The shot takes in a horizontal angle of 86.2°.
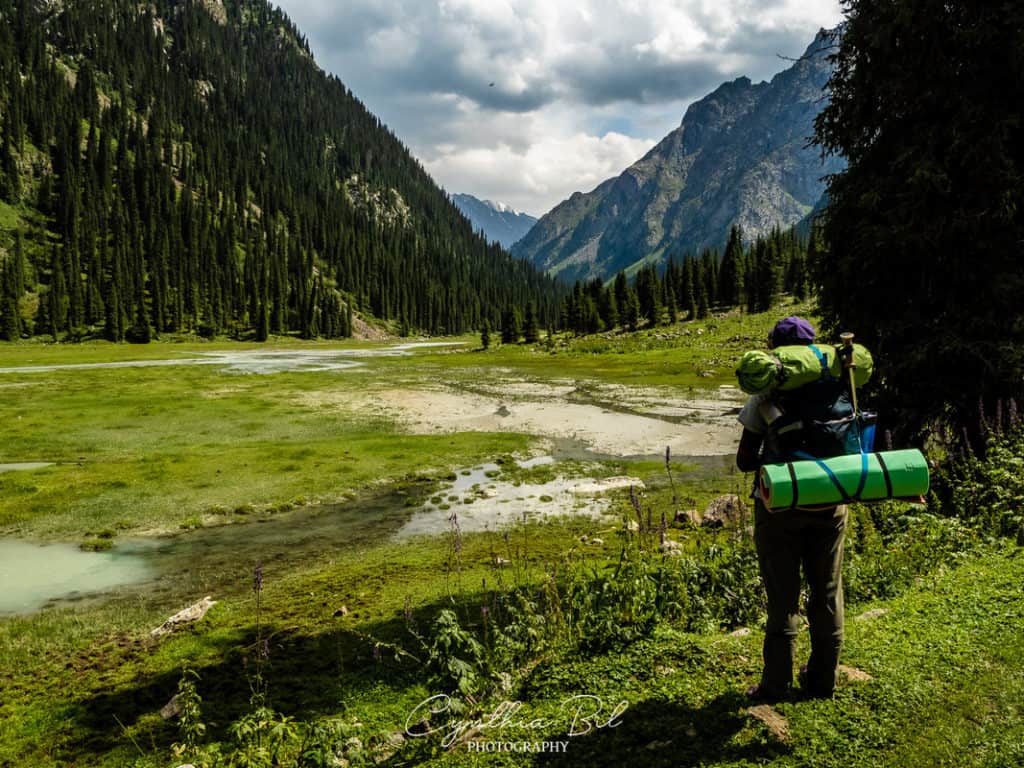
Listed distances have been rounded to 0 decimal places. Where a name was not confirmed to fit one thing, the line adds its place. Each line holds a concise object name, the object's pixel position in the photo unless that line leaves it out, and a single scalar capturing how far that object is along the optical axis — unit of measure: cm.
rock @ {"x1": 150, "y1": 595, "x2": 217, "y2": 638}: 989
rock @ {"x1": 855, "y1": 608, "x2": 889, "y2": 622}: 641
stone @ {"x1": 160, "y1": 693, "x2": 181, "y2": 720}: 719
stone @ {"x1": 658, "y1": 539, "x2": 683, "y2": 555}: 1018
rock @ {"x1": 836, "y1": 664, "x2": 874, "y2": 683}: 516
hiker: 498
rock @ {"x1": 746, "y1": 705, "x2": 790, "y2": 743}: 456
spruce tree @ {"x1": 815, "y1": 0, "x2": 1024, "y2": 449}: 946
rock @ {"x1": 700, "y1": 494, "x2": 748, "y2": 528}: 1411
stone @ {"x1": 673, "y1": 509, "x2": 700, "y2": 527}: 1464
